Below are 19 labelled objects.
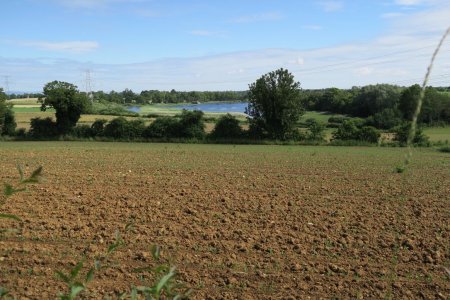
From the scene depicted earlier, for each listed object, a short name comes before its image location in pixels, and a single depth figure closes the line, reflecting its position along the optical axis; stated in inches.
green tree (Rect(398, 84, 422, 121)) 2101.6
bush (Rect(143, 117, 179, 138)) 1939.0
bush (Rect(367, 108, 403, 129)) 2229.3
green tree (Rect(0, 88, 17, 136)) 2011.6
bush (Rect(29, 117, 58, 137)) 1995.6
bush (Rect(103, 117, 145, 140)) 1941.4
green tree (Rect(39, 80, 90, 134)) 2001.7
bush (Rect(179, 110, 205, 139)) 1925.4
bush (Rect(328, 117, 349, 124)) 2775.1
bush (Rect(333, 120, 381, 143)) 1865.2
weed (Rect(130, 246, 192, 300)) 61.6
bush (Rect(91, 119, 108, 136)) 1967.3
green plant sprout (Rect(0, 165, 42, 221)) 56.8
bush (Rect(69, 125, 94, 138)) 1975.9
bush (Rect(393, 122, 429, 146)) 1719.1
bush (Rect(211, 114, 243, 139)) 1939.6
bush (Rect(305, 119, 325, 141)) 1888.4
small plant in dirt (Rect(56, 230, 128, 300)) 60.6
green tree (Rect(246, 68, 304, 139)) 1936.5
